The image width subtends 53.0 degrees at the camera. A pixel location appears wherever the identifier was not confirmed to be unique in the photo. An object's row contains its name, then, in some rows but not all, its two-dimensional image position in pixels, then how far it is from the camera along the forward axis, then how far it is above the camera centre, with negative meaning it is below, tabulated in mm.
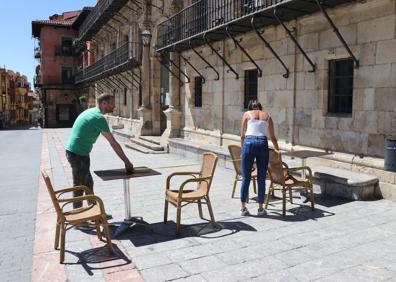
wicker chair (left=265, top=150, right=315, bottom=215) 5492 -918
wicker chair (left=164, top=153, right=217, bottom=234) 4758 -1012
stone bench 6117 -1111
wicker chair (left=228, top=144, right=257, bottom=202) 6672 -757
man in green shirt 4762 -321
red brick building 38812 +4137
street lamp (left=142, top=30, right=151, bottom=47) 15094 +2918
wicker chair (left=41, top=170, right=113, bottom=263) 4058 -1101
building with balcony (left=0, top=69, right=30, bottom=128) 53103 +2209
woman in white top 5344 -482
